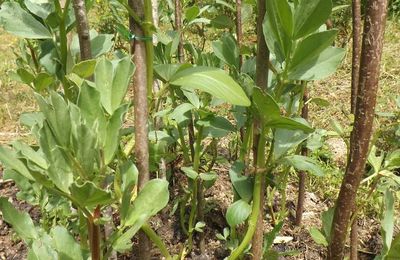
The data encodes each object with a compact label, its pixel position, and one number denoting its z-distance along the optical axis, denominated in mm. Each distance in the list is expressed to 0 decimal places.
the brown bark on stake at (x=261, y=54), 800
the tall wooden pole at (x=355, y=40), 1056
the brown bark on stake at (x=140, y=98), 817
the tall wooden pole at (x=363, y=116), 621
